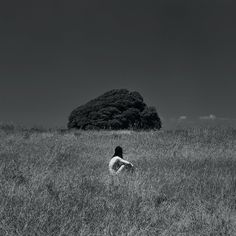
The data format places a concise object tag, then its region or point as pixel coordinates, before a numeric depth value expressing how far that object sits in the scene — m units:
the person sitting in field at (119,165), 9.09
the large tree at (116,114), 41.31
